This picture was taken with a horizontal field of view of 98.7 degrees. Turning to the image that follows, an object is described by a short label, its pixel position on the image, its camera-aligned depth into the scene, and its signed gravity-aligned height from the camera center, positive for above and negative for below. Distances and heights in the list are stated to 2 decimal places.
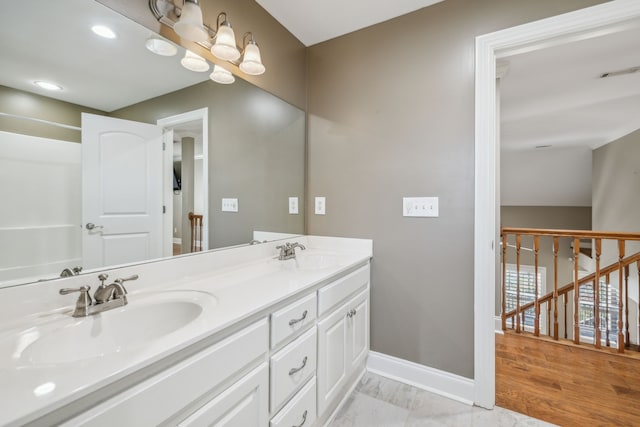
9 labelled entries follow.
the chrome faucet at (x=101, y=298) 0.85 -0.28
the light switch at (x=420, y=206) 1.69 +0.04
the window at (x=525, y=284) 6.27 -1.78
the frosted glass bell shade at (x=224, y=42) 1.33 +0.83
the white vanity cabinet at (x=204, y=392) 0.58 -0.45
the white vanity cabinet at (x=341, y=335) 1.31 -0.67
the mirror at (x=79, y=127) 0.85 +0.34
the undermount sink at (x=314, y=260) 1.77 -0.32
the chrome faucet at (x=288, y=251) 1.70 -0.24
